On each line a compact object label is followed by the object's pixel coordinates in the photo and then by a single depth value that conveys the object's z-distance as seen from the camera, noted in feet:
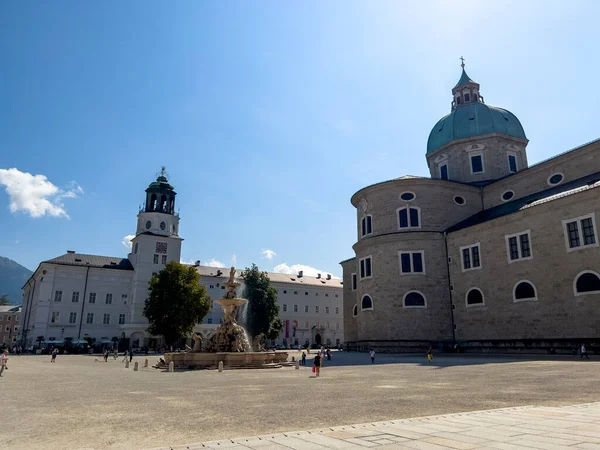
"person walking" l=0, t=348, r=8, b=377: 71.65
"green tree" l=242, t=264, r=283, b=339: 185.06
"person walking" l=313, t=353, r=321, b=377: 61.26
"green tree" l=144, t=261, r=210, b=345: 164.76
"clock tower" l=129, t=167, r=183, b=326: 202.80
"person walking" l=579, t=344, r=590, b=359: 78.78
